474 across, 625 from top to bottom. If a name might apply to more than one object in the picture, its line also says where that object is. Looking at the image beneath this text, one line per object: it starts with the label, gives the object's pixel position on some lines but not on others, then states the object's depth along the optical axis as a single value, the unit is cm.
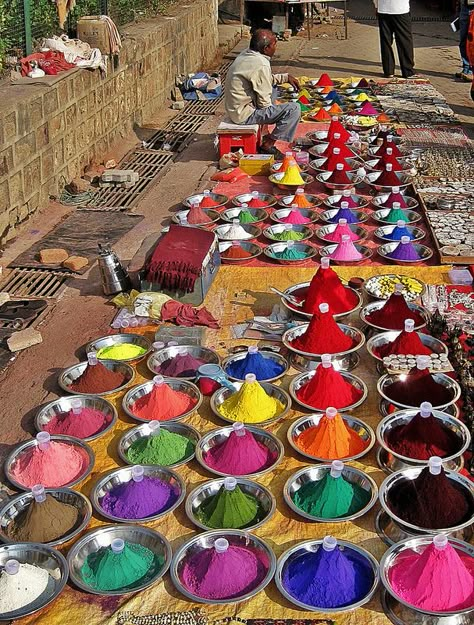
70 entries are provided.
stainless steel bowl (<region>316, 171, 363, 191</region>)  645
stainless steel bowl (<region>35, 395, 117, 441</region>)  373
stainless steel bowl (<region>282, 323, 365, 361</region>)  405
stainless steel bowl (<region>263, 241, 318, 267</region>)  534
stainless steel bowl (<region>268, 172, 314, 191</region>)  653
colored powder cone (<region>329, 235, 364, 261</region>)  530
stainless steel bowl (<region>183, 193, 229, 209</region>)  626
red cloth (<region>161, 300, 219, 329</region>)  456
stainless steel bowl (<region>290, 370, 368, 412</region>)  370
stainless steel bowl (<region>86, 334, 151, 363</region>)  436
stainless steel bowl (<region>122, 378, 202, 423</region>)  378
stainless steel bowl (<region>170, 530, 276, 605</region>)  272
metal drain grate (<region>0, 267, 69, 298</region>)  525
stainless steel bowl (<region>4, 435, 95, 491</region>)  335
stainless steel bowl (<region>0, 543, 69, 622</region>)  275
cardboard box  794
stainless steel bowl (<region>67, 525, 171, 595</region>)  281
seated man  725
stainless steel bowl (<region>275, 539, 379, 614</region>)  265
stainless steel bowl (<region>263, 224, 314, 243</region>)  569
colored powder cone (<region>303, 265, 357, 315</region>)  436
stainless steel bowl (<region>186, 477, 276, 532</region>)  312
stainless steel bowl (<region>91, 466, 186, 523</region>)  316
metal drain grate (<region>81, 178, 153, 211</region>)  679
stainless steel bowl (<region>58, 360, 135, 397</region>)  402
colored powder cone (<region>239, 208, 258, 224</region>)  596
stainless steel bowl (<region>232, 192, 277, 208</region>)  627
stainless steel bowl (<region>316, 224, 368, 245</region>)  558
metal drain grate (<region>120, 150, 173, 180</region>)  776
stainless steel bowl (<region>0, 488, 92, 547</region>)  305
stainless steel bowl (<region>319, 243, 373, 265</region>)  529
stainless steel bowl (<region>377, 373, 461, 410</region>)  360
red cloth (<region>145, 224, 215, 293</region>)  469
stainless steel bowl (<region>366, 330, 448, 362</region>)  403
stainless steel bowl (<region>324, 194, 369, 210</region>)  614
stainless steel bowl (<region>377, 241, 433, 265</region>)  524
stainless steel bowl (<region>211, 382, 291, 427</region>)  367
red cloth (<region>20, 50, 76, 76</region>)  691
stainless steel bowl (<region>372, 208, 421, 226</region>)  584
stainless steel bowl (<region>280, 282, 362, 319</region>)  439
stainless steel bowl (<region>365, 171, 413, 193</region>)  639
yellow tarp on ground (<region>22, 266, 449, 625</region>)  270
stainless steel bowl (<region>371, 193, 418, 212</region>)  605
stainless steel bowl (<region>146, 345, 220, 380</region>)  416
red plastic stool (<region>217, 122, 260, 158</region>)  735
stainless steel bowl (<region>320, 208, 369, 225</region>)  585
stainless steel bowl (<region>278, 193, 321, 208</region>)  621
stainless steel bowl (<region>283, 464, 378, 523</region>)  306
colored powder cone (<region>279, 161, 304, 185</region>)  653
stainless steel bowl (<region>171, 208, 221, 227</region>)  591
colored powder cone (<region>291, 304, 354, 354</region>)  407
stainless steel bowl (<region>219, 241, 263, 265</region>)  537
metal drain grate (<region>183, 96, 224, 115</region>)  999
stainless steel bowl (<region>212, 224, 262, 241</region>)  568
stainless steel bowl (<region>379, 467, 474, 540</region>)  292
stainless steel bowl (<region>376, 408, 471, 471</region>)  326
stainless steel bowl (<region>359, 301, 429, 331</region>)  427
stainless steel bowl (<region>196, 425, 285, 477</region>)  340
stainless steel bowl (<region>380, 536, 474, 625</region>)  258
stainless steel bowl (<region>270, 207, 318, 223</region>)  591
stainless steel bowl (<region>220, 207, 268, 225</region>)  598
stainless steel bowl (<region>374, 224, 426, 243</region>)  557
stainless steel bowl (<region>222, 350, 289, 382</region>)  408
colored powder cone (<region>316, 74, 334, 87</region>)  1011
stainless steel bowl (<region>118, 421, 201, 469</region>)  351
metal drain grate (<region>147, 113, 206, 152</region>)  867
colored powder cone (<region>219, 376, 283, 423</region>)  368
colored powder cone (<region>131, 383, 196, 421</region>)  374
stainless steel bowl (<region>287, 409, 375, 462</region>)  338
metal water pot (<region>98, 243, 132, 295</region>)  489
